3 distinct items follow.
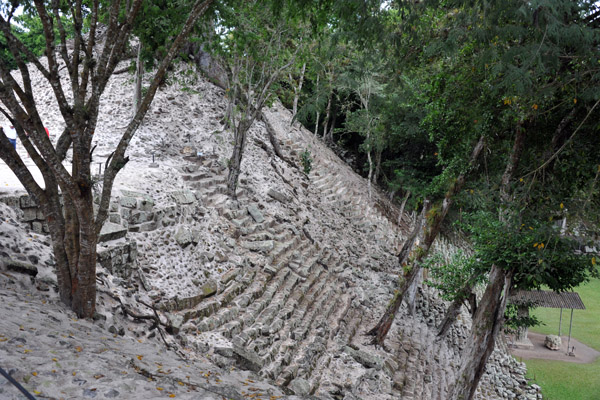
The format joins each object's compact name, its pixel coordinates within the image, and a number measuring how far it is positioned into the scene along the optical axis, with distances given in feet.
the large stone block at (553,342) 54.95
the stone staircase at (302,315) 24.18
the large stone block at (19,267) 17.93
